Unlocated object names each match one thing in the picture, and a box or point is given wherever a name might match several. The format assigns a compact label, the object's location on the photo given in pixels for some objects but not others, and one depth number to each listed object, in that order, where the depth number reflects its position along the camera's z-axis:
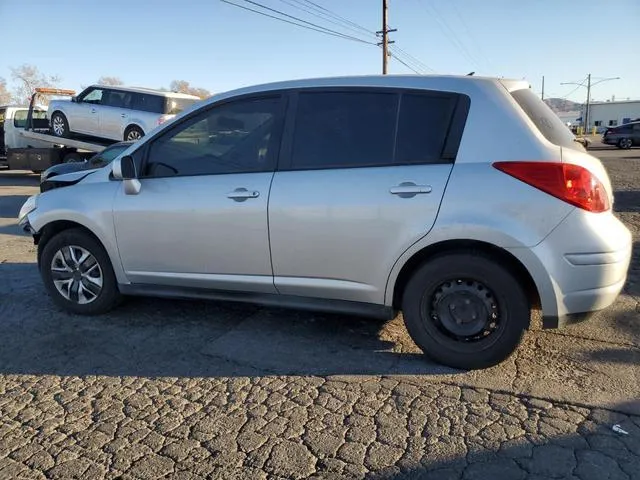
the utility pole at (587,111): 71.56
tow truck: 15.29
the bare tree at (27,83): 75.71
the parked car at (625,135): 30.62
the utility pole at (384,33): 31.86
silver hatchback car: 3.27
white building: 87.00
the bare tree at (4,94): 79.97
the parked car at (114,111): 13.84
